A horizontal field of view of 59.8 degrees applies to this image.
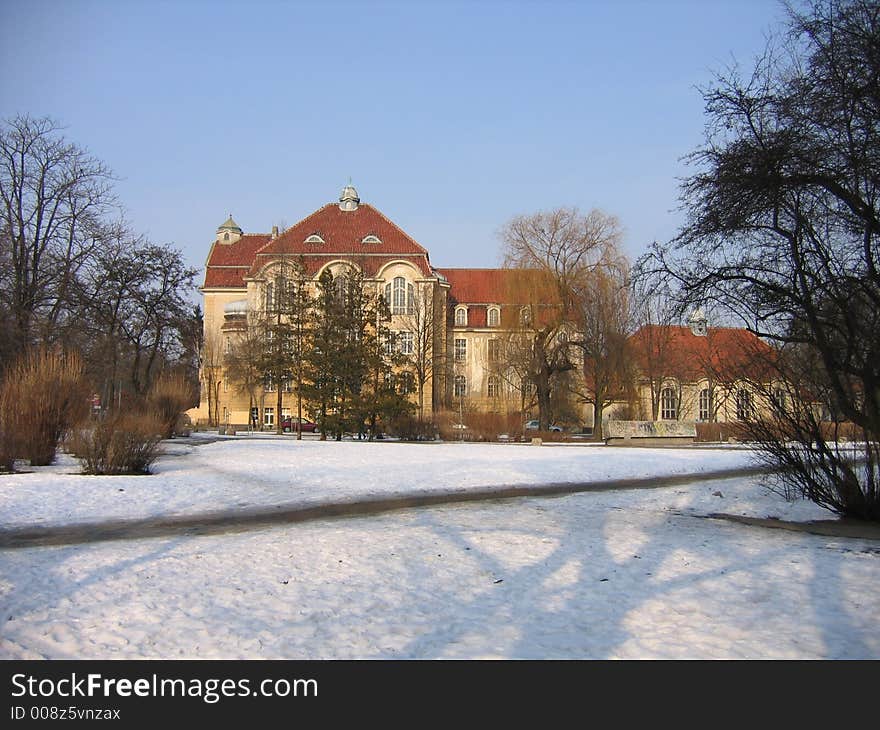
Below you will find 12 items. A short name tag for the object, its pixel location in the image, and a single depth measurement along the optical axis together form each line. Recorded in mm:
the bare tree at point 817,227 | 10930
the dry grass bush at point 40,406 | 18328
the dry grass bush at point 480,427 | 40344
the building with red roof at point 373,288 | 55406
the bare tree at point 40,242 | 30234
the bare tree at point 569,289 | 45844
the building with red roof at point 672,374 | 49438
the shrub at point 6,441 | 17516
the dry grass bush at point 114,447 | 16703
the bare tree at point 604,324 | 45969
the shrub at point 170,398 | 30562
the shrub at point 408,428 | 38594
